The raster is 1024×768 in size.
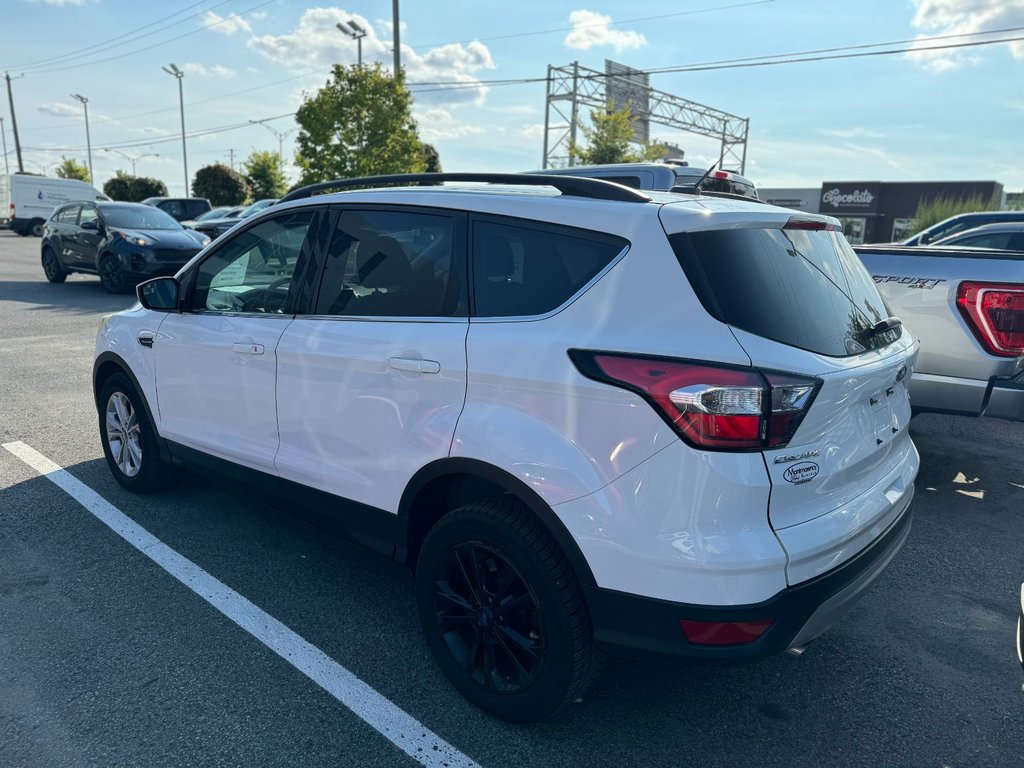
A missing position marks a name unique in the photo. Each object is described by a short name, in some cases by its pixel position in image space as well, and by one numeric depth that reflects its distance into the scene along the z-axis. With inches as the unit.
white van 1232.2
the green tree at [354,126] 954.7
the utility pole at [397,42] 935.7
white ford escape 83.2
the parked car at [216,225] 890.1
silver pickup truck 171.0
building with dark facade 1707.7
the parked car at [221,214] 1008.9
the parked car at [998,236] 358.9
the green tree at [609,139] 1227.2
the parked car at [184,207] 1173.1
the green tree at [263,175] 2127.2
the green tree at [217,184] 1765.5
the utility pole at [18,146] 2012.8
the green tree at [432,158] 1724.4
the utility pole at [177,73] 1970.4
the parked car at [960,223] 465.4
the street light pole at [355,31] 1147.9
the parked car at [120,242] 526.6
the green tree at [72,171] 2663.4
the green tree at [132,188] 1913.1
